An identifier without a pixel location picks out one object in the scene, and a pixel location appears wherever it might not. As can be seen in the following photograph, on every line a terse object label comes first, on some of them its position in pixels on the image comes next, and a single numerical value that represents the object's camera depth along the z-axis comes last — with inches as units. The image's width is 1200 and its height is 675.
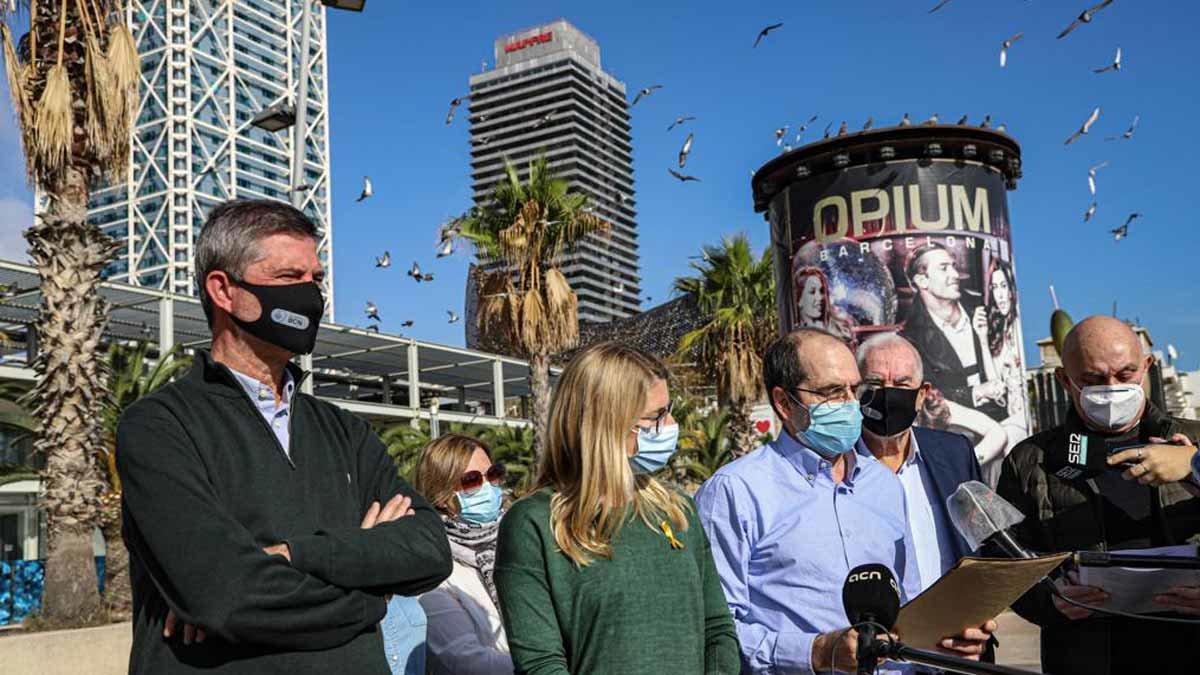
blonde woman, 105.5
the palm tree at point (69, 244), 458.9
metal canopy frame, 1110.4
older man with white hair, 153.3
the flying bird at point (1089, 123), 581.0
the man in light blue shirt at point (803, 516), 128.8
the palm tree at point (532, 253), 833.5
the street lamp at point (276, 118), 503.2
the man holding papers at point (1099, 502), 137.5
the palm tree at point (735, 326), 965.8
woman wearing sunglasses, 149.2
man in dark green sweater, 90.2
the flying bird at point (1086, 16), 444.1
